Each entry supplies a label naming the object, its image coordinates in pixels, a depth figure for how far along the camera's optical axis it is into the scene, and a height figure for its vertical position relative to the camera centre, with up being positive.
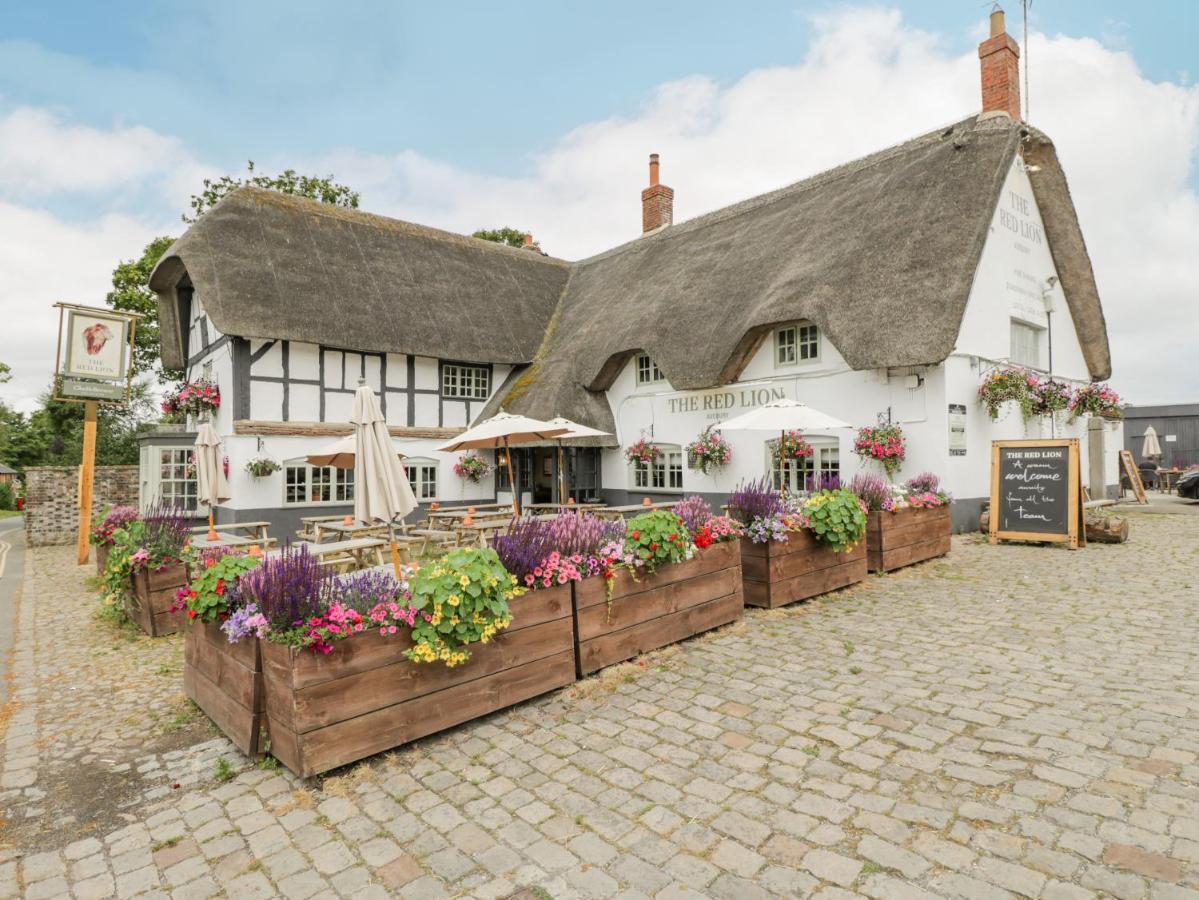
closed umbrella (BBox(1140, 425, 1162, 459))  19.72 +0.44
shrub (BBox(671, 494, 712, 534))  5.52 -0.43
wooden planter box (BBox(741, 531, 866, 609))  6.28 -1.08
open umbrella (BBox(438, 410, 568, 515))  10.09 +0.52
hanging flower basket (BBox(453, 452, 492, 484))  15.41 -0.10
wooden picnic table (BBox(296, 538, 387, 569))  7.31 -1.08
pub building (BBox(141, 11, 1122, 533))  10.79 +2.69
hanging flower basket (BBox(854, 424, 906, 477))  10.45 +0.26
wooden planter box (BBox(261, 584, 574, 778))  3.26 -1.25
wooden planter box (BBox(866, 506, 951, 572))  7.93 -0.97
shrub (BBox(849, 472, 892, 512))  7.90 -0.37
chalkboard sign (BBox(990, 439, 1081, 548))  9.35 -0.45
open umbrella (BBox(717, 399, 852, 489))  8.98 +0.61
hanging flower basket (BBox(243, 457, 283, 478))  12.59 -0.04
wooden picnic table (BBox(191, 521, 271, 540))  10.13 -1.16
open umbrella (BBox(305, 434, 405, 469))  9.26 +0.14
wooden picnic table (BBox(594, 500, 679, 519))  10.57 -0.86
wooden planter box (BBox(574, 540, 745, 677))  4.60 -1.12
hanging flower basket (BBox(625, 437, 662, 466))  14.36 +0.24
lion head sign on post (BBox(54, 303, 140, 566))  11.65 +1.83
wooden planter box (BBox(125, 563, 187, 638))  6.34 -1.29
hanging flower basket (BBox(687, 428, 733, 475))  12.95 +0.21
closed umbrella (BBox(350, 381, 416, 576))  5.34 -0.08
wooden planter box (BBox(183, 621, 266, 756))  3.57 -1.28
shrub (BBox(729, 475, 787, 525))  6.30 -0.41
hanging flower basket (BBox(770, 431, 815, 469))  11.23 +0.26
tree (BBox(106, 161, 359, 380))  23.00 +7.09
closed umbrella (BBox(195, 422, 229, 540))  9.28 -0.07
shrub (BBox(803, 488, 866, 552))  6.64 -0.58
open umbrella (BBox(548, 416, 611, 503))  11.23 +0.59
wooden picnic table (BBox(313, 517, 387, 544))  9.17 -0.94
